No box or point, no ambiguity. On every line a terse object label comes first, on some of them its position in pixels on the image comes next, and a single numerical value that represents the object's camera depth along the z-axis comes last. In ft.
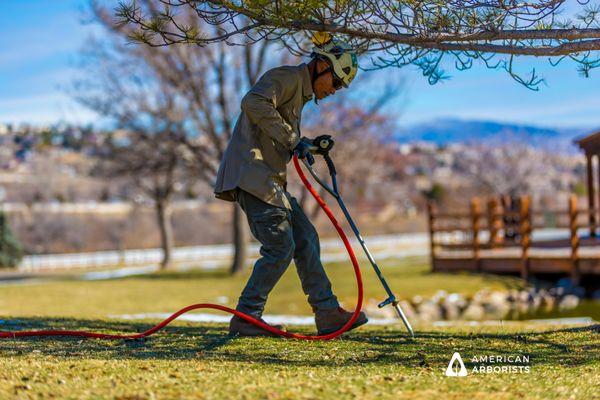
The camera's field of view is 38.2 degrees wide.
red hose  20.72
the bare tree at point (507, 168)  194.70
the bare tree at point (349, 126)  81.00
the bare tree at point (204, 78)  76.74
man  20.22
